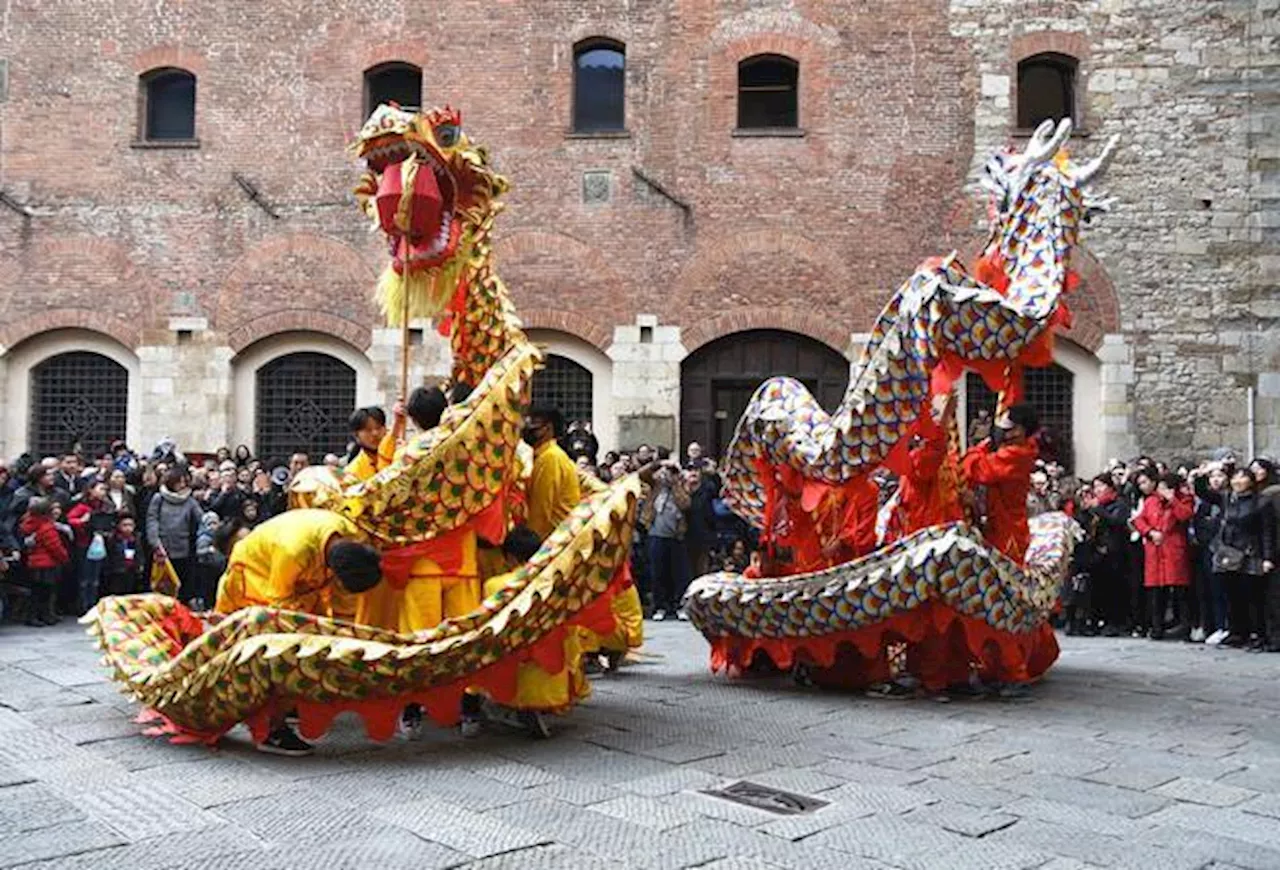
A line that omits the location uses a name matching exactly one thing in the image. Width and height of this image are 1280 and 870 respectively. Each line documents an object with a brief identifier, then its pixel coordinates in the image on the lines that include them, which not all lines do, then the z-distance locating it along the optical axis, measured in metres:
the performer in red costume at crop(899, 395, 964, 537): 6.83
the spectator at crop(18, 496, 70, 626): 9.98
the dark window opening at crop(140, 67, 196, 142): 16.27
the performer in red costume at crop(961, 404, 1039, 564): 6.80
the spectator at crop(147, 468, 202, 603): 10.84
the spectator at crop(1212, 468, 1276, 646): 9.40
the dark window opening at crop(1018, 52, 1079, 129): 15.57
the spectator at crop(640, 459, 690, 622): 11.58
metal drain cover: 4.37
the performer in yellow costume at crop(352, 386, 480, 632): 5.30
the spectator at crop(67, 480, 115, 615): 10.62
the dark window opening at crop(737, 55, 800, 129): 15.69
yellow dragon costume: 4.84
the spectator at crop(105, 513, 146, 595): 10.89
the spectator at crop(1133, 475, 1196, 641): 10.22
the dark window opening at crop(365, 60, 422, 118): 16.00
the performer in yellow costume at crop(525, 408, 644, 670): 6.32
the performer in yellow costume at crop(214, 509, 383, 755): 5.00
